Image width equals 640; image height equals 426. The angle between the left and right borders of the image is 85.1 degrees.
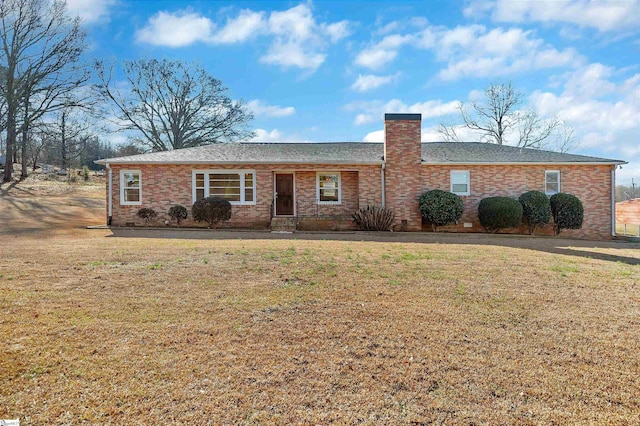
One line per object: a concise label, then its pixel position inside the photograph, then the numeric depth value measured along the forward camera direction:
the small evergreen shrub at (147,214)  15.26
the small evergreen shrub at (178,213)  15.28
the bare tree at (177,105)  32.28
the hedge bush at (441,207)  14.86
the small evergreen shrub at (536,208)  14.86
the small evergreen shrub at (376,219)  14.98
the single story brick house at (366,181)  15.43
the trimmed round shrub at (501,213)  14.49
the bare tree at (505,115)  34.38
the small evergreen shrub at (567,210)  15.00
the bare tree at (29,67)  24.69
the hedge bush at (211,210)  15.00
